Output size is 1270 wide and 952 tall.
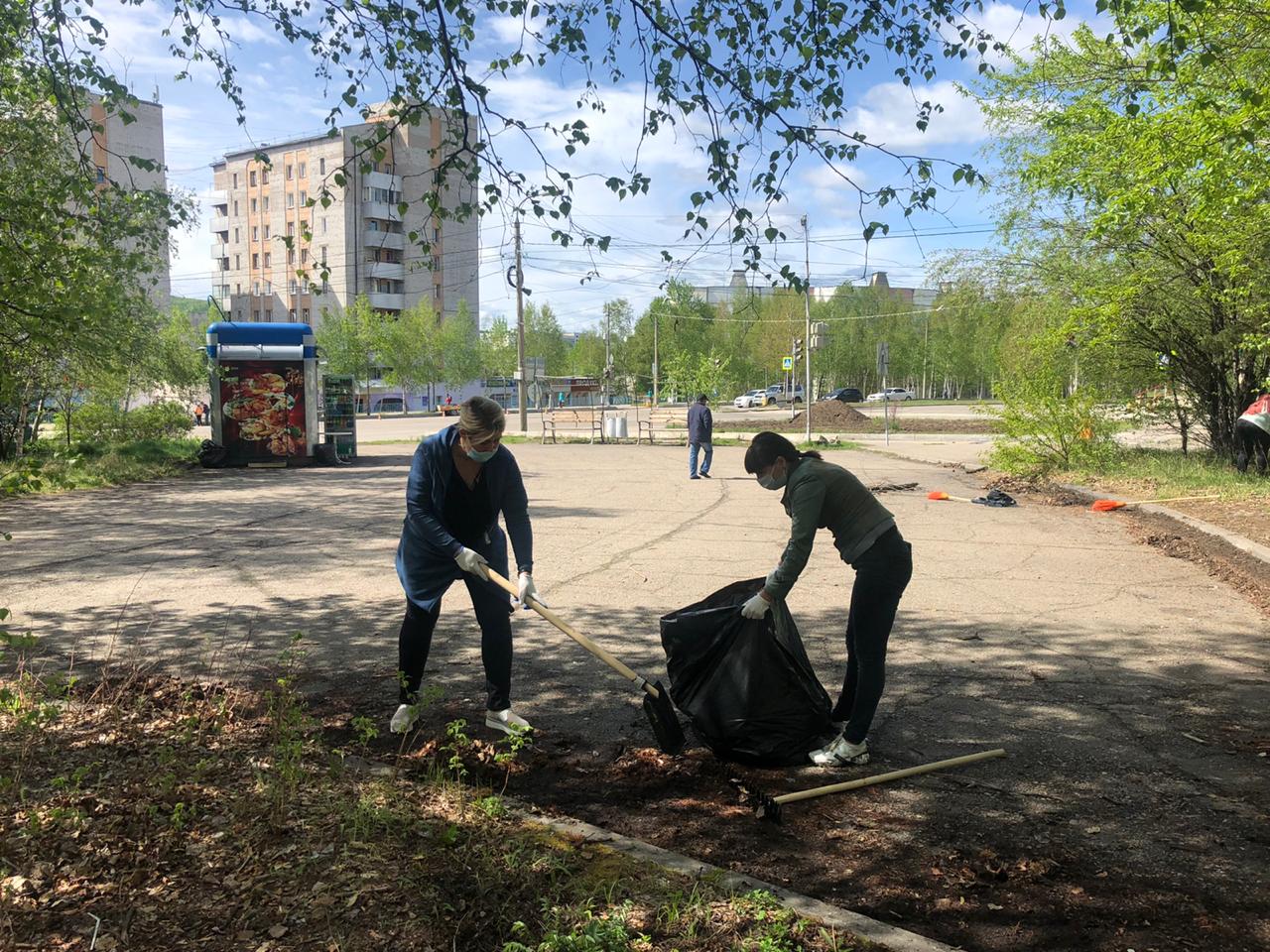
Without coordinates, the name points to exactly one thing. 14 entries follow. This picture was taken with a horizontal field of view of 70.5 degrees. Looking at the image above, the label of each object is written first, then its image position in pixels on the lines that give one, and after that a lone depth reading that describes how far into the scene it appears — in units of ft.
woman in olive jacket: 12.90
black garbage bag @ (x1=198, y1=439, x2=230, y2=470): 62.44
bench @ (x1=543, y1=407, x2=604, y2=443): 95.86
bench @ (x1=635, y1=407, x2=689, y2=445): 95.71
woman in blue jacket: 13.37
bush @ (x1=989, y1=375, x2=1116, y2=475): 51.06
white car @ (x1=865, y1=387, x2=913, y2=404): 244.46
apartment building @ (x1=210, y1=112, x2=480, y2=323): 228.63
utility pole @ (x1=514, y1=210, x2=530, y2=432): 109.40
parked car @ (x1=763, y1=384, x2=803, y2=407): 211.06
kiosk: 61.52
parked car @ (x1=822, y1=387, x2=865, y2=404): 219.06
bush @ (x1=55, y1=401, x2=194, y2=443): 61.82
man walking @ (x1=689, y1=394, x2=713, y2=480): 54.34
